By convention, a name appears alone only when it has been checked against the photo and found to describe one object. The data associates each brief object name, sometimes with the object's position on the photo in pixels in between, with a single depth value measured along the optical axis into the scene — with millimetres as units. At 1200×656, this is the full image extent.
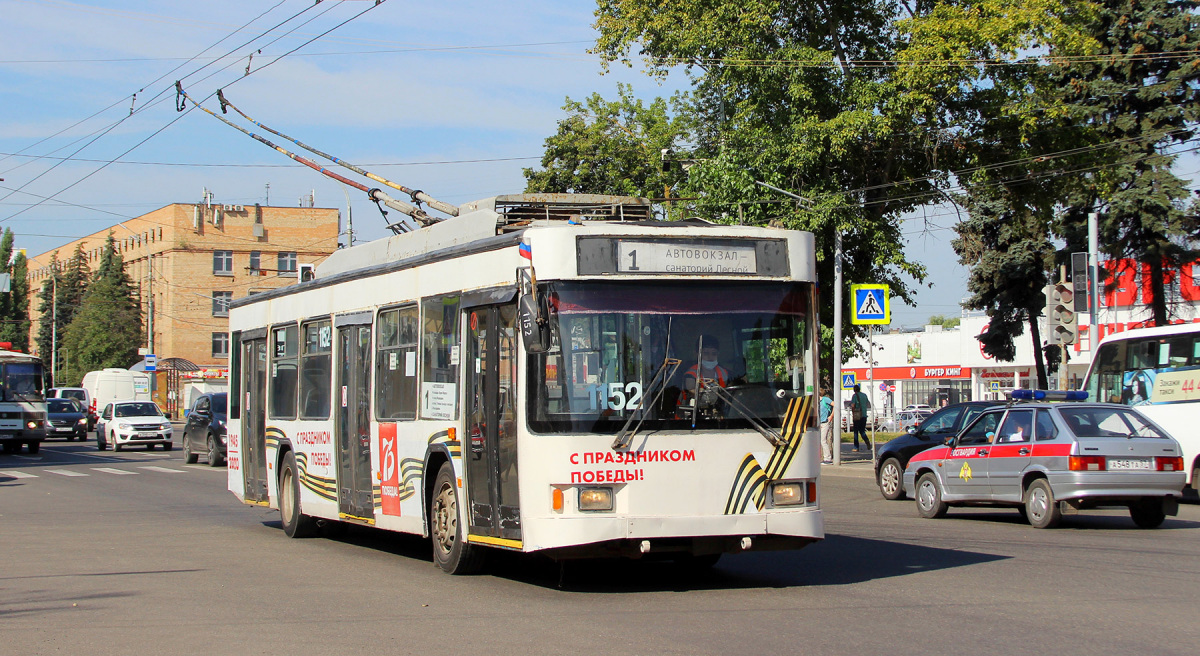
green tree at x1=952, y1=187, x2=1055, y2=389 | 51562
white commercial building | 58341
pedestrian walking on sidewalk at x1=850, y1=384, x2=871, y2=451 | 33625
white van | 60906
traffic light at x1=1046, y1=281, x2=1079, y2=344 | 23188
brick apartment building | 89000
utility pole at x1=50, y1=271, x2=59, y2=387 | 87800
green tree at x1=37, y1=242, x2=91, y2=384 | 99125
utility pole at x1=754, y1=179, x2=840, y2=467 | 31922
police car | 14883
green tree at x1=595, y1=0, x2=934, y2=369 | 31984
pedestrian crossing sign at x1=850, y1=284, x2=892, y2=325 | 28078
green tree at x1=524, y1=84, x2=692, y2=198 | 49125
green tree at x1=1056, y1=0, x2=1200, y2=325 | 35688
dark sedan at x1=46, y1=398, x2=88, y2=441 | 50969
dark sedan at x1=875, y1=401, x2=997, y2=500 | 20688
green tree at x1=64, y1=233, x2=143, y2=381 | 87562
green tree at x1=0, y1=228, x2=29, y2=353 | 111775
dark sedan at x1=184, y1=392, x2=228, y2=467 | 31797
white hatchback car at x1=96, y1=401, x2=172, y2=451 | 41562
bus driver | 9766
